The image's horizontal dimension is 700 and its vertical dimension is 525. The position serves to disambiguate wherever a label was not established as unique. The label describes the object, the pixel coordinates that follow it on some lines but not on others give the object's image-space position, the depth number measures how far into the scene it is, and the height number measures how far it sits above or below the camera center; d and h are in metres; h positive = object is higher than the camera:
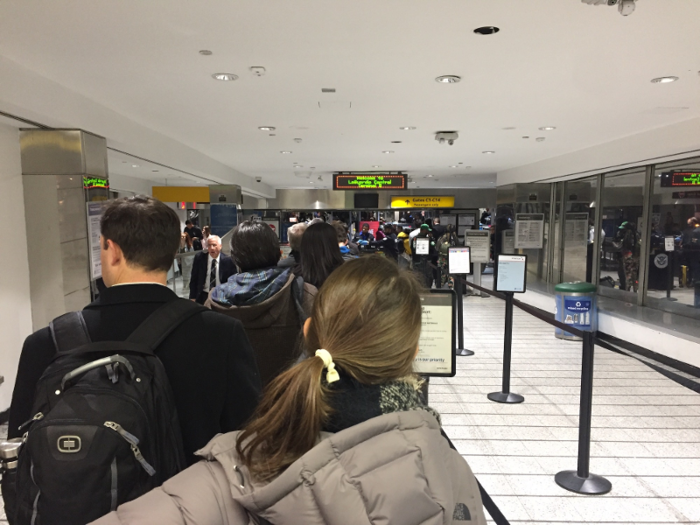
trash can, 7.23 -1.29
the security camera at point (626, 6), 2.47 +1.05
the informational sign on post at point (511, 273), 5.04 -0.57
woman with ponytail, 0.83 -0.41
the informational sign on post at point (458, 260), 6.39 -0.55
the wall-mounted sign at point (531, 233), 11.75 -0.38
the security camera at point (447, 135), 7.13 +1.17
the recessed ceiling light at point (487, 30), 3.18 +1.20
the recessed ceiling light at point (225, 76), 4.15 +1.19
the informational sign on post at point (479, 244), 10.51 -0.57
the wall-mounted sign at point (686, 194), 7.38 +0.32
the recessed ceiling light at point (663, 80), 4.31 +1.19
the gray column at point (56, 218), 4.51 +0.01
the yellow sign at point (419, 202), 19.97 +0.61
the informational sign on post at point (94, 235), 4.74 -0.16
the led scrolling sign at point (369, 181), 11.63 +0.86
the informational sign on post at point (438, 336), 2.67 -0.64
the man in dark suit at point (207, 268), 5.21 -0.54
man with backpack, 1.04 -0.40
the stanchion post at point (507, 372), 4.83 -1.51
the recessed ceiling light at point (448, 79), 4.25 +1.19
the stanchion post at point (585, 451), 3.18 -1.55
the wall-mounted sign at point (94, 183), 4.67 +0.35
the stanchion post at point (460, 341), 6.07 -1.61
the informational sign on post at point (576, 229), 10.50 -0.27
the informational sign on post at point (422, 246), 11.43 -0.67
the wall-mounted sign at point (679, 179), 7.24 +0.56
